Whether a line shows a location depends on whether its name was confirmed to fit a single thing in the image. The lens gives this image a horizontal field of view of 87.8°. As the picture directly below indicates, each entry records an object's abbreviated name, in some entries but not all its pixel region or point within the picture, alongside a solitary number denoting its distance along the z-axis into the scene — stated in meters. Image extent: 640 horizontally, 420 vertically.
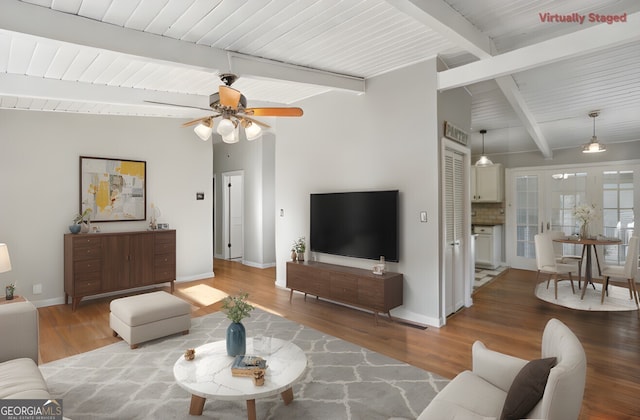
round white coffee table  1.95
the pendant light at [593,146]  4.75
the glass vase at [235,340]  2.37
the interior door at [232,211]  8.26
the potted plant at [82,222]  4.57
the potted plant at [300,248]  4.95
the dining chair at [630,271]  4.45
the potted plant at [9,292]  3.06
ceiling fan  2.52
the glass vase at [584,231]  5.03
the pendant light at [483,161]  5.90
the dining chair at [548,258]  4.87
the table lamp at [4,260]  2.89
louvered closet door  4.06
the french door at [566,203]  4.94
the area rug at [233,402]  2.24
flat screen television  4.03
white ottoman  3.22
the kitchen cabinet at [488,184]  6.56
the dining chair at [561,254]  5.14
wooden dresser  4.44
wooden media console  3.84
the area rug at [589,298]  4.40
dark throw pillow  1.40
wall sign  3.88
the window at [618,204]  5.79
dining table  4.69
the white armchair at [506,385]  1.26
